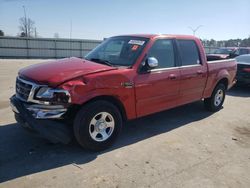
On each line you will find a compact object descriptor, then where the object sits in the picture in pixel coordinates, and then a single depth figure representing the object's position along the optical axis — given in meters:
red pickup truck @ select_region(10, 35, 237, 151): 3.55
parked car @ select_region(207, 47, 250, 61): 15.22
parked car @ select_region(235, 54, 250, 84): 9.51
